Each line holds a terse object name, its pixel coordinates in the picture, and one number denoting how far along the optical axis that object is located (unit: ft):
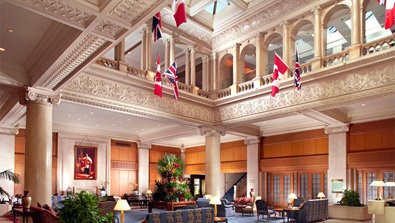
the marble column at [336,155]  51.06
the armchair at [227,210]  42.04
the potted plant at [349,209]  43.14
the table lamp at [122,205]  22.91
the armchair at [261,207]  46.39
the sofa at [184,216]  24.50
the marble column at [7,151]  53.11
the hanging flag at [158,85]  38.27
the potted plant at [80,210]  18.39
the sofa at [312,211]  41.11
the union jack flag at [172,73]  37.37
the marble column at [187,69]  50.21
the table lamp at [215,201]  30.29
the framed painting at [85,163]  64.59
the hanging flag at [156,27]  27.64
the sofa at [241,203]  55.87
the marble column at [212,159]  51.34
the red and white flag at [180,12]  18.44
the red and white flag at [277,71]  37.11
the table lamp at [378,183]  40.68
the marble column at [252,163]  64.49
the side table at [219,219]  29.69
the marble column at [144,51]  44.19
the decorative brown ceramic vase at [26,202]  25.05
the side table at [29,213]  23.92
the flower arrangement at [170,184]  43.47
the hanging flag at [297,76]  37.14
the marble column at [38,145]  30.14
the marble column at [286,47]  42.32
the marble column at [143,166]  73.97
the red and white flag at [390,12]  23.94
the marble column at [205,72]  52.01
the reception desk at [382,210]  30.50
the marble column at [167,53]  47.84
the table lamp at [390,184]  39.82
